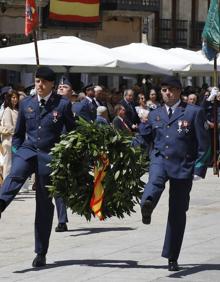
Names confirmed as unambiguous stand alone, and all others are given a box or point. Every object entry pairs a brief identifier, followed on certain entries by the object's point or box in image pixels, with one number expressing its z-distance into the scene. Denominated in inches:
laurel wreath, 422.6
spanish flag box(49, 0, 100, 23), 1610.5
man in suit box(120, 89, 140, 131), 942.4
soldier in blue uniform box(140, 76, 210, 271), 420.2
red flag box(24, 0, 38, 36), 885.8
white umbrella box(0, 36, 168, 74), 954.1
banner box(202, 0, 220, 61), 935.0
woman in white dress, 737.6
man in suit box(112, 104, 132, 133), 893.2
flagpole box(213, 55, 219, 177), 938.1
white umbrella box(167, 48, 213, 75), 1181.1
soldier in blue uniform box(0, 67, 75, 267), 431.2
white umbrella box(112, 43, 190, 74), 1108.5
